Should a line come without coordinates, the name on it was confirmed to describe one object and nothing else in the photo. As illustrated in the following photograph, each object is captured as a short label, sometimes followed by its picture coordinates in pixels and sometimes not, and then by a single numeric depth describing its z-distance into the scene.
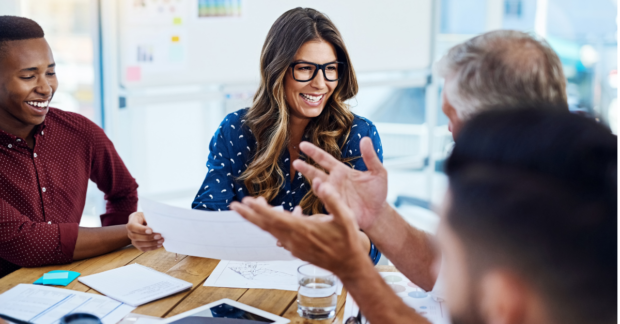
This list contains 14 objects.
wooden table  1.15
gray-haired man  1.02
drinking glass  1.11
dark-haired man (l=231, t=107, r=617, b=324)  0.61
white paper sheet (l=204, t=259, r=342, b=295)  1.27
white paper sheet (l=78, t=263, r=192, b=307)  1.19
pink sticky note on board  2.92
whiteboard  2.91
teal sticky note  1.28
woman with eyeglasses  1.84
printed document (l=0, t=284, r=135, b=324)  1.09
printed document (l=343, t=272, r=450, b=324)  1.13
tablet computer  1.07
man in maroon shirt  1.45
